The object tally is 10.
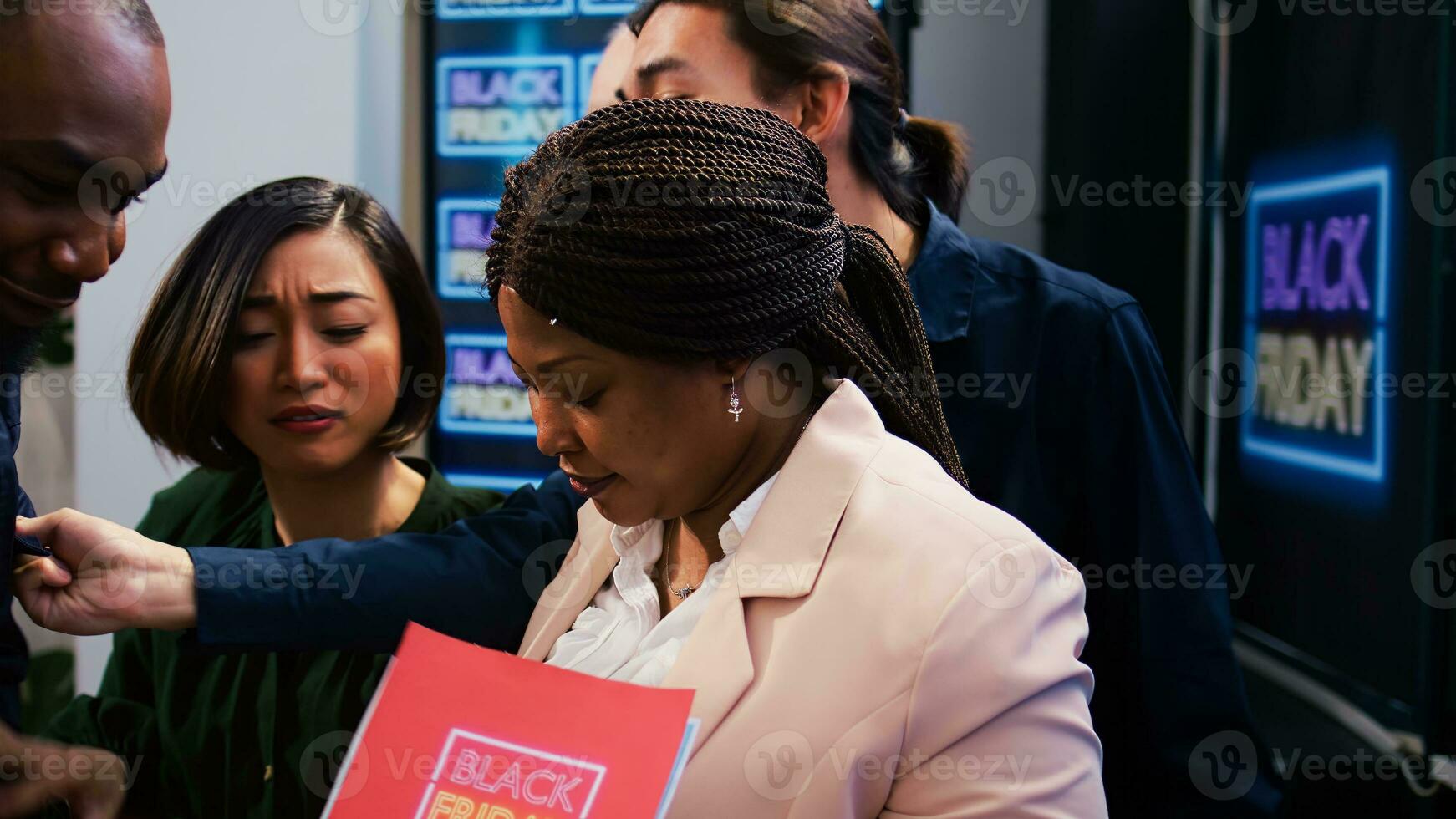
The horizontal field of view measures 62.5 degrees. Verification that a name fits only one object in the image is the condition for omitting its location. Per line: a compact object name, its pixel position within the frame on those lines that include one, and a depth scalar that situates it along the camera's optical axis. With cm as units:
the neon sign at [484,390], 301
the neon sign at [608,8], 292
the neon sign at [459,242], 303
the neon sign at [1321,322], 242
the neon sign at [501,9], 294
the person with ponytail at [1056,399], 161
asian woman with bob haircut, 151
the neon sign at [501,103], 295
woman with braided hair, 98
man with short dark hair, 98
